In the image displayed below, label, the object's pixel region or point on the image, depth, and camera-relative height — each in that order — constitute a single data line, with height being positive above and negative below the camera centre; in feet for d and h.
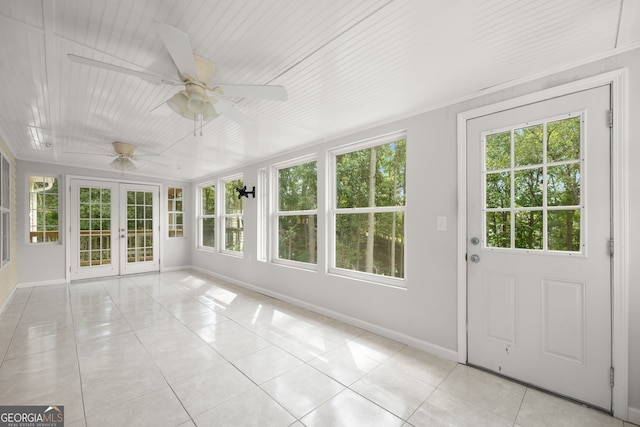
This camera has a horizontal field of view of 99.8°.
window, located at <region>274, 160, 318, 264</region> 13.23 -0.04
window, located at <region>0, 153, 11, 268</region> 12.17 +0.11
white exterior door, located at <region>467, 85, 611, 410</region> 5.98 -0.87
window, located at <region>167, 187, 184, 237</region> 22.29 +0.02
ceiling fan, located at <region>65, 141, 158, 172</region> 12.39 +2.74
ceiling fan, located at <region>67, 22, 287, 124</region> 4.78 +2.68
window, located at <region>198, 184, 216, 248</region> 21.09 -0.40
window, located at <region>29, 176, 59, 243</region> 16.65 +0.26
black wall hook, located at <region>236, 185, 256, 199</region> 16.11 +1.18
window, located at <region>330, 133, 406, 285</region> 10.04 +0.08
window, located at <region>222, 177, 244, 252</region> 18.03 -0.37
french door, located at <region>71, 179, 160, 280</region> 18.19 -1.15
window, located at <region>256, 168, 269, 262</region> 15.80 -0.38
